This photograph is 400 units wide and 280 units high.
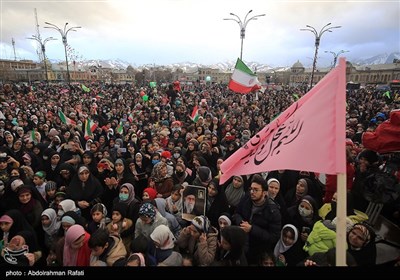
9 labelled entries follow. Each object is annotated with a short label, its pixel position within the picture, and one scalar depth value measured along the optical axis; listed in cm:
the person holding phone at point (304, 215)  319
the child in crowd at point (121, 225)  320
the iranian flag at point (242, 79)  1131
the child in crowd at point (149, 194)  415
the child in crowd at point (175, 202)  377
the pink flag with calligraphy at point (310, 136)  164
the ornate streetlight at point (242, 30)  2379
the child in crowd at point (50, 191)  425
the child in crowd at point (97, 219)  339
